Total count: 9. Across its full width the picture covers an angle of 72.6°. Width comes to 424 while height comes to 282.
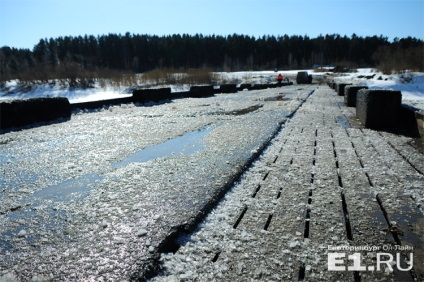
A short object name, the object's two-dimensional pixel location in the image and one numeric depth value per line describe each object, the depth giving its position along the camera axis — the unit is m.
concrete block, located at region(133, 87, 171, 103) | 12.70
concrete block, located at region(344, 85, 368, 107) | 9.82
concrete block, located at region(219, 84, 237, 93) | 19.20
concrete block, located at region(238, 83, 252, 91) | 22.45
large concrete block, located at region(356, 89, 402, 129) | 5.86
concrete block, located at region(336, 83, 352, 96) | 14.58
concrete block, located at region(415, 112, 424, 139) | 4.98
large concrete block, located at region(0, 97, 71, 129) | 7.09
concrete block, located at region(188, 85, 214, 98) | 16.19
